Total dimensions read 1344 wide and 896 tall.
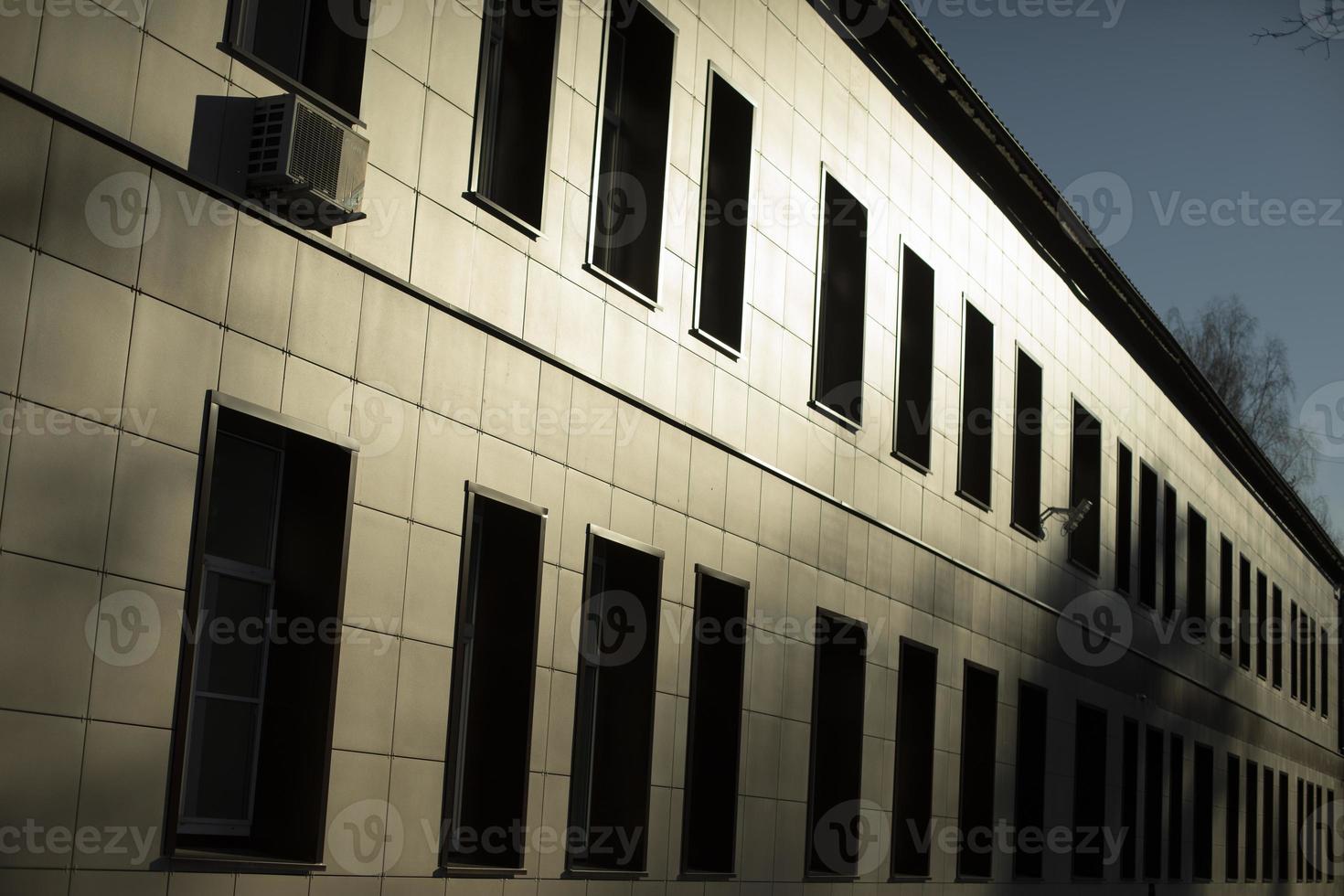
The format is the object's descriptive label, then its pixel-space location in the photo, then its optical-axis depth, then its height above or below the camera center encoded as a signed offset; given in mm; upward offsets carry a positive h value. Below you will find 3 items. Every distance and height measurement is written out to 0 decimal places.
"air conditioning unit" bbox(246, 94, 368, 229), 7988 +2771
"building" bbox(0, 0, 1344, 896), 7195 +1698
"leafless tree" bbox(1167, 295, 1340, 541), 44969 +10725
